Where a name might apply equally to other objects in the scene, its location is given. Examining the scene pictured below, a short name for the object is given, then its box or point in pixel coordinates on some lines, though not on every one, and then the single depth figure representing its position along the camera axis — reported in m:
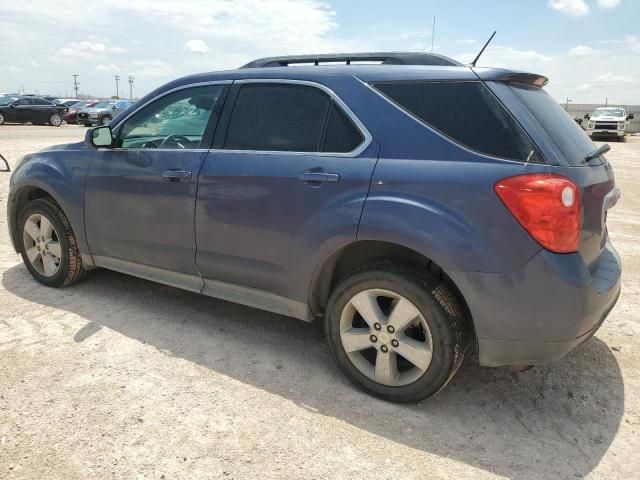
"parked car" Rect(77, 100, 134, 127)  28.98
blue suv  2.47
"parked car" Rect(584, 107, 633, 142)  29.02
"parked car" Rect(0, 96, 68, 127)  26.92
